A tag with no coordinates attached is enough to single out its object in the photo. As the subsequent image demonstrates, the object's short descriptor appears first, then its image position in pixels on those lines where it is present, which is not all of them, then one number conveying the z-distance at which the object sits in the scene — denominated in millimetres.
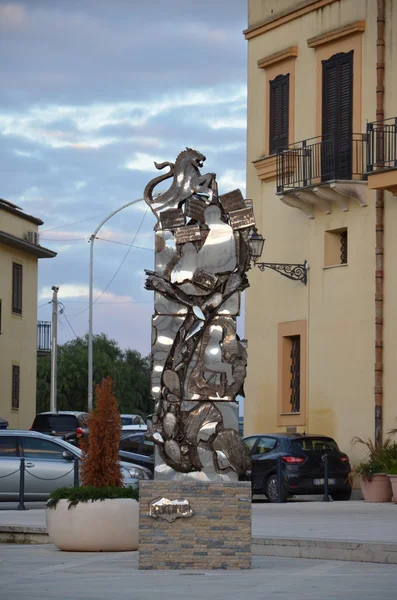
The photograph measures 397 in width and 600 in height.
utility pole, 52594
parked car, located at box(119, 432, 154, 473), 33188
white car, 47469
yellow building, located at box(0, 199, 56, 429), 50312
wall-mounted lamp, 31047
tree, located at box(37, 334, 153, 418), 79438
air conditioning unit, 51906
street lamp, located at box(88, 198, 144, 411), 50531
